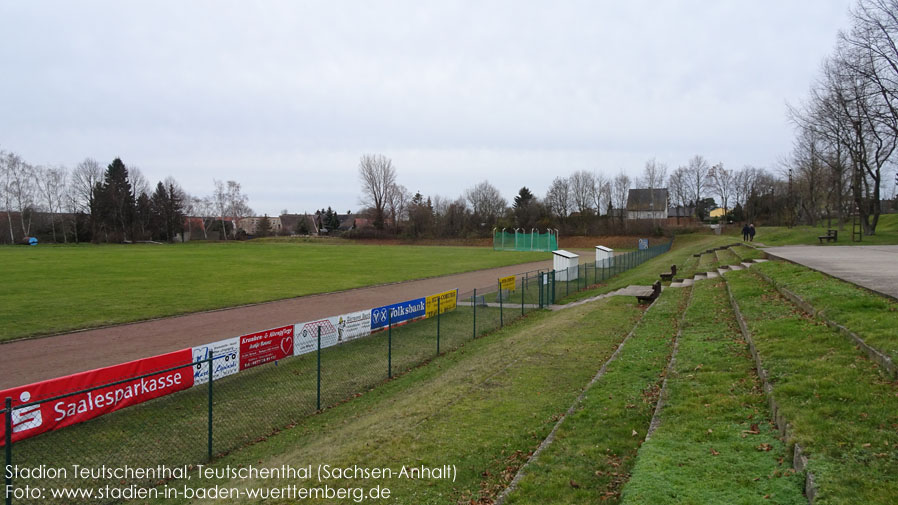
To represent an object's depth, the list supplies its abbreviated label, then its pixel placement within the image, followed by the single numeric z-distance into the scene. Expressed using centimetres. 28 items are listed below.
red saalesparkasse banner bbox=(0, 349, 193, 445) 775
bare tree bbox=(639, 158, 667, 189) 9988
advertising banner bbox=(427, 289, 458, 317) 1897
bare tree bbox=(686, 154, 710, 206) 10094
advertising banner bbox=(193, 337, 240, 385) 1023
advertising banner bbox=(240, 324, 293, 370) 1120
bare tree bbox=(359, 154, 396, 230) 11762
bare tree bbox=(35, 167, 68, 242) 9594
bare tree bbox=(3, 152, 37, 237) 8956
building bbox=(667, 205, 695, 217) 11075
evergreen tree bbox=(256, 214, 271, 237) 12414
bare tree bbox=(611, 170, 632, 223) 10056
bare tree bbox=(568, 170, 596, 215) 10331
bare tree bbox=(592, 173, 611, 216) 10281
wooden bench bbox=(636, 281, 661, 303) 1952
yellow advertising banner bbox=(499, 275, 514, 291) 2322
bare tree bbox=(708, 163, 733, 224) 9662
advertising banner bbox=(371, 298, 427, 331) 1559
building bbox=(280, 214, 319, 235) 14800
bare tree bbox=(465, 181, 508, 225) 11669
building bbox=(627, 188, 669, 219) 10238
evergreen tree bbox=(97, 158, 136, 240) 9750
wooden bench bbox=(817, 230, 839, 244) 3354
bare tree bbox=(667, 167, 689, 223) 10406
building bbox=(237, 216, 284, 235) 15780
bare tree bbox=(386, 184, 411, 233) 11938
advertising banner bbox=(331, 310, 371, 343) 1390
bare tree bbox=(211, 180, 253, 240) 12050
